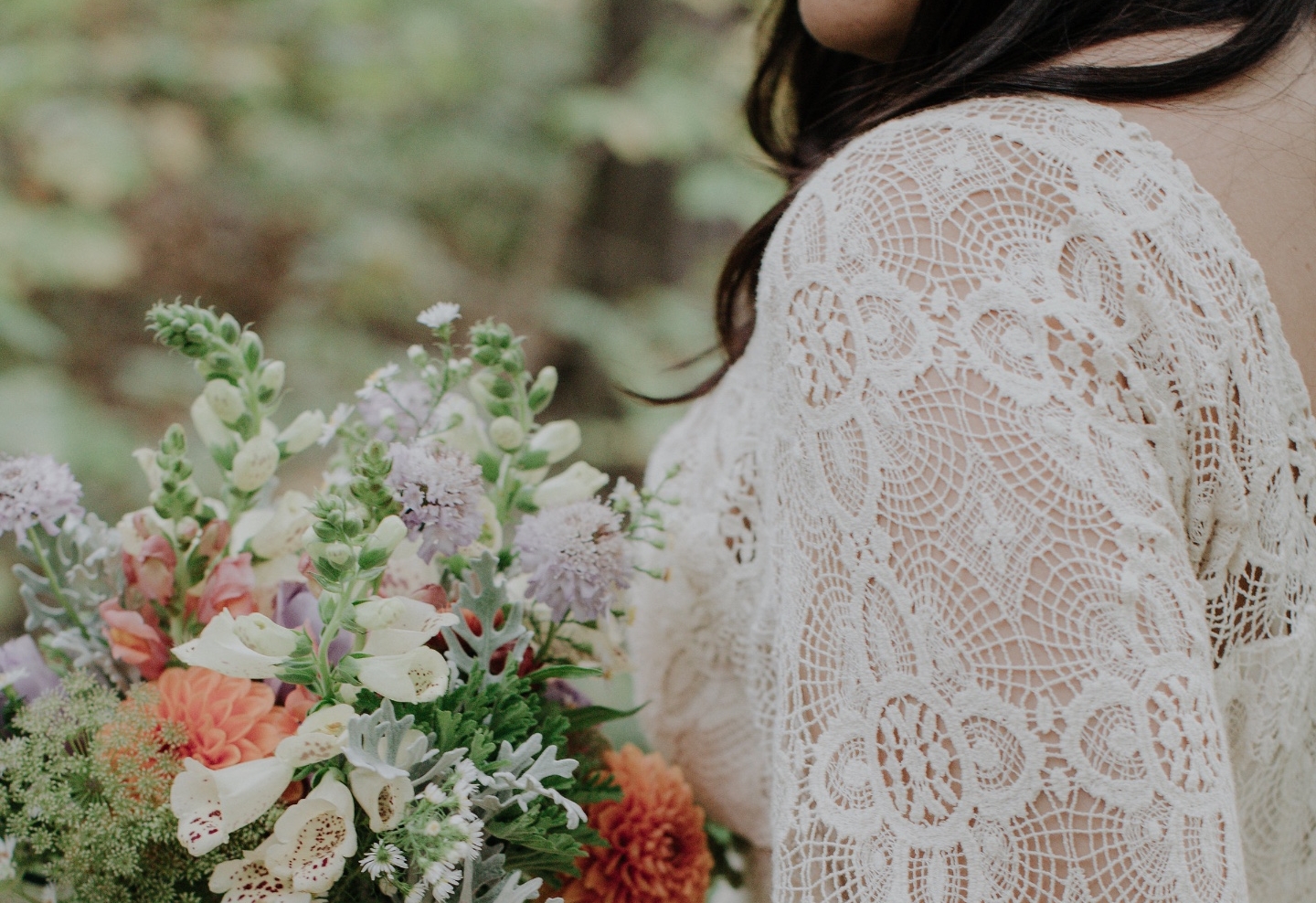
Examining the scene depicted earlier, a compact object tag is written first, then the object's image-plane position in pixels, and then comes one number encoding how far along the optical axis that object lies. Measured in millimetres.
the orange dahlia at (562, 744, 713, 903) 781
